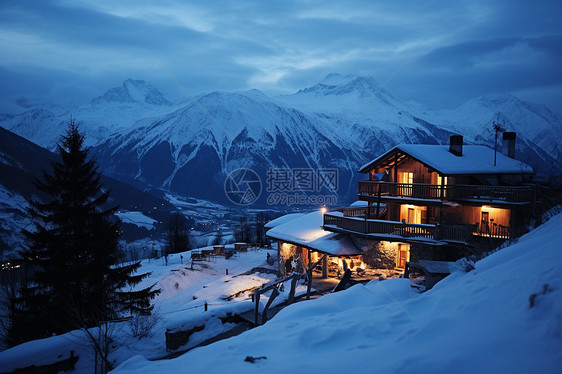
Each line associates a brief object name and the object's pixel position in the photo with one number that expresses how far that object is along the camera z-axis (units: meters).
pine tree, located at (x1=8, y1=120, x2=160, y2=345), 14.04
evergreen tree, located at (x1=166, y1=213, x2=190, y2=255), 70.00
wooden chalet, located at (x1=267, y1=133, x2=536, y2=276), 19.86
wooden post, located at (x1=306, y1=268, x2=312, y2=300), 12.80
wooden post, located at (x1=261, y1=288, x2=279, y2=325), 11.35
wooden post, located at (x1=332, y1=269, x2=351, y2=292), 12.63
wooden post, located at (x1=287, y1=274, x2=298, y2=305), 12.10
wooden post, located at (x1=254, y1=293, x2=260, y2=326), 11.53
